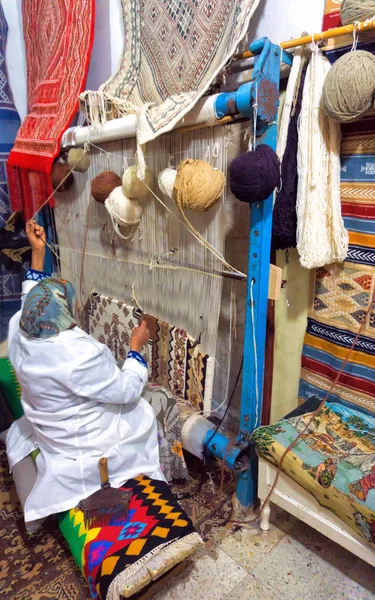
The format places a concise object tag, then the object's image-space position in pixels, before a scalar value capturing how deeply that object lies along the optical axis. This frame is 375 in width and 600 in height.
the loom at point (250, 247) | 1.25
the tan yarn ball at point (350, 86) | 1.14
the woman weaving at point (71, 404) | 1.36
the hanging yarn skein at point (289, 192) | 1.41
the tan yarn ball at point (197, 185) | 1.34
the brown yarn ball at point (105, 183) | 1.87
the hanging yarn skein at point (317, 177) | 1.34
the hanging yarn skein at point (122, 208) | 1.78
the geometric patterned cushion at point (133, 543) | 1.19
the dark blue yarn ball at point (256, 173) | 1.22
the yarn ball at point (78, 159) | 2.06
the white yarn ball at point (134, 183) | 1.69
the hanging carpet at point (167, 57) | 1.34
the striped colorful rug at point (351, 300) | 1.42
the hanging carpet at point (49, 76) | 2.00
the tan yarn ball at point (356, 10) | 1.15
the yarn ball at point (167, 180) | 1.50
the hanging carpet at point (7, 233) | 2.74
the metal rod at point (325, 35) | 1.15
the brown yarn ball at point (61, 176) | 2.21
